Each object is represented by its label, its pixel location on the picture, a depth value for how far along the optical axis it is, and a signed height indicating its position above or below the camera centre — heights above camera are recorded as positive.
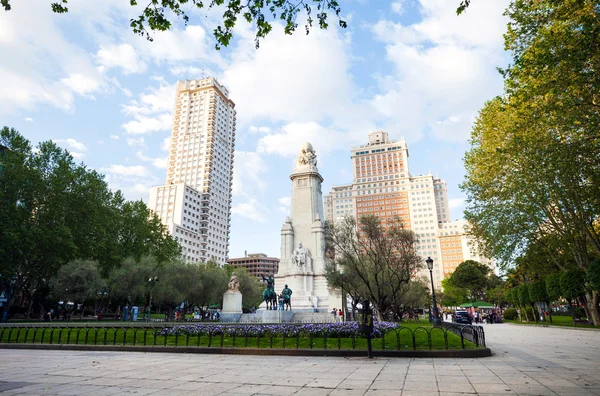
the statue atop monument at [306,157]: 46.75 +17.91
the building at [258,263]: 147.62 +14.28
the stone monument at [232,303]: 30.00 -0.34
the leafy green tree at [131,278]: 35.94 +2.12
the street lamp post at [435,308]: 22.92 -0.75
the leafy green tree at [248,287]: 53.65 +1.72
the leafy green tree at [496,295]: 59.44 +0.13
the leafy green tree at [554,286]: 28.23 +0.69
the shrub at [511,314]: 50.75 -2.51
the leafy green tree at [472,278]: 78.12 +3.86
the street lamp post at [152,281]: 32.91 +1.68
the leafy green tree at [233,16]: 8.20 +6.40
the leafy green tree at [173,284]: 38.44 +1.62
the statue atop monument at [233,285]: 31.33 +1.17
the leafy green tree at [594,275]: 21.83 +1.21
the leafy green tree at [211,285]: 46.12 +1.80
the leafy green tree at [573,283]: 25.80 +0.84
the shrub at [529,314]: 45.19 -2.26
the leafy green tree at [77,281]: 31.78 +1.74
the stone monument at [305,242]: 38.91 +6.35
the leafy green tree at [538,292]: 32.84 +0.30
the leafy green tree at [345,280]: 31.94 +1.51
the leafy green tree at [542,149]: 13.91 +7.36
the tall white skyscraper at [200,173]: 96.12 +37.38
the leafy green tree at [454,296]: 77.19 +0.05
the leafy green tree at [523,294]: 36.06 +0.15
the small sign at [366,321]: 10.75 -0.69
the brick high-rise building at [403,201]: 119.88 +31.88
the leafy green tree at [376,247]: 29.53 +4.19
